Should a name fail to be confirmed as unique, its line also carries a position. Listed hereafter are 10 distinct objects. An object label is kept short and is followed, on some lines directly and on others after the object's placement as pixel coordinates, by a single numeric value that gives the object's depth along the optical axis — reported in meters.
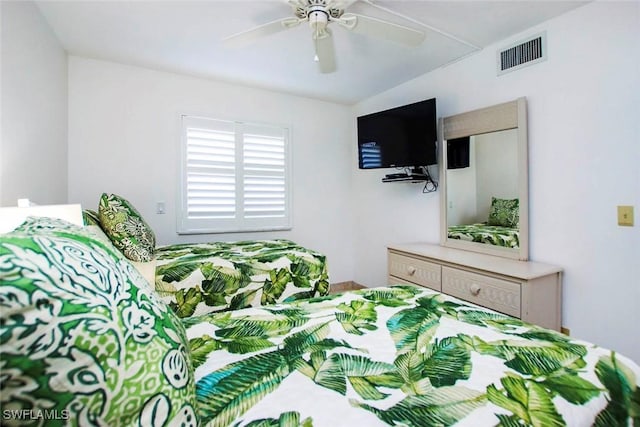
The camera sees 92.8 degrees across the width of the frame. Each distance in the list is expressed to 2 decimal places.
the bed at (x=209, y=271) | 1.98
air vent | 2.19
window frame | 3.19
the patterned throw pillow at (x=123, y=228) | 2.00
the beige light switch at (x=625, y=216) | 1.80
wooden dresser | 1.89
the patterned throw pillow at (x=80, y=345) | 0.41
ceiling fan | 1.74
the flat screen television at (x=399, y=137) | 2.79
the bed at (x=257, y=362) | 0.44
